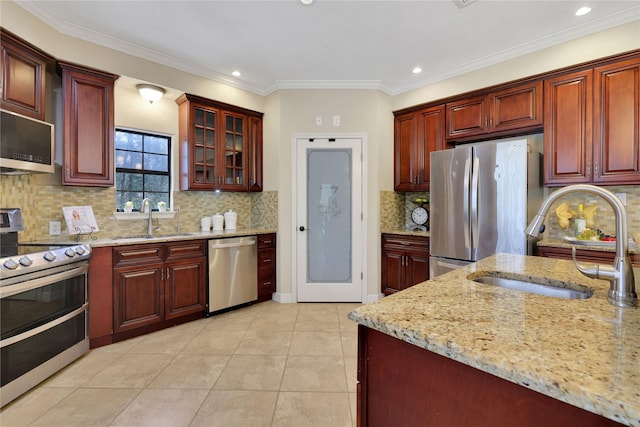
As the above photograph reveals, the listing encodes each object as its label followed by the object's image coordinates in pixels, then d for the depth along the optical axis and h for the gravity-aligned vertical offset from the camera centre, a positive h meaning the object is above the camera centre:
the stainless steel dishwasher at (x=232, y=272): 3.29 -0.70
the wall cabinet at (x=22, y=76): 2.20 +1.06
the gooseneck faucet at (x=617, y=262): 0.91 -0.15
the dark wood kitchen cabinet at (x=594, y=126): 2.49 +0.77
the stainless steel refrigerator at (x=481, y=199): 2.73 +0.13
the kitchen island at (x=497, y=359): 0.53 -0.30
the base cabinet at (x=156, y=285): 2.67 -0.72
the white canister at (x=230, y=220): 3.92 -0.11
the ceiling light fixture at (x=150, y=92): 3.16 +1.29
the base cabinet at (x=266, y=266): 3.78 -0.70
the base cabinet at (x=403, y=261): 3.51 -0.61
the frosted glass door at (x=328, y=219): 3.84 -0.10
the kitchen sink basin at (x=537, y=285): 1.19 -0.32
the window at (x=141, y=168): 3.30 +0.50
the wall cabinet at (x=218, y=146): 3.48 +0.82
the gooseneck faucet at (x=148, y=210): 3.20 +0.00
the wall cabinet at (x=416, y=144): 3.67 +0.87
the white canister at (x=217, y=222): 3.84 -0.14
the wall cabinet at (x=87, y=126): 2.64 +0.78
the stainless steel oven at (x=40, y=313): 1.82 -0.71
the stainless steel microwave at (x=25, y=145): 2.11 +0.51
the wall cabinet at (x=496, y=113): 2.98 +1.08
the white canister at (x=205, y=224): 3.75 -0.16
